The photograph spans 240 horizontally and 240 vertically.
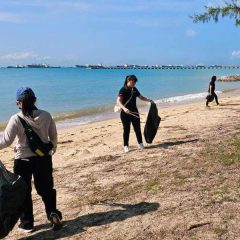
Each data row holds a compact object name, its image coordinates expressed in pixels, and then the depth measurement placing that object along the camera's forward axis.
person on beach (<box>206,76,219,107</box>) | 14.81
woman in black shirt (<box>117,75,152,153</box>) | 6.80
